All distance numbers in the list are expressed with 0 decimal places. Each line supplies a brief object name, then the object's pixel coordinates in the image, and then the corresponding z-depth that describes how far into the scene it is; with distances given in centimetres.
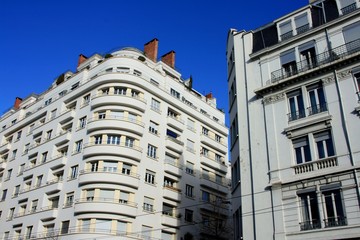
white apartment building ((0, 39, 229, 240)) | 3238
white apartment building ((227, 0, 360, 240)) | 1662
